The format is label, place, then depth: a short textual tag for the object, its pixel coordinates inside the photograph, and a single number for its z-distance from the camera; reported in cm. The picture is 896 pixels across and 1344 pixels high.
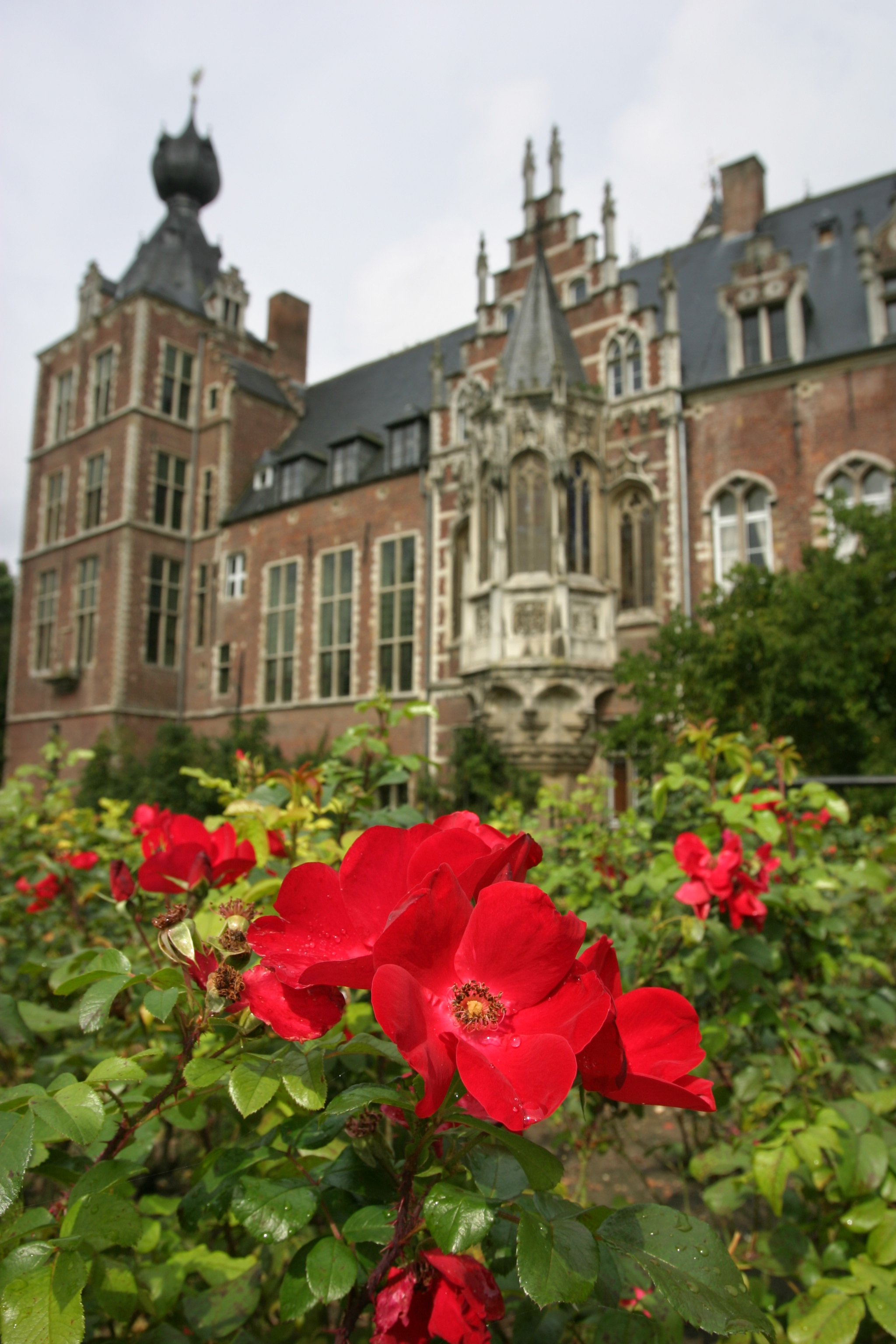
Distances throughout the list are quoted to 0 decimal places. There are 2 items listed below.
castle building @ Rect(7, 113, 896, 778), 1304
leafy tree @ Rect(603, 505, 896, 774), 861
